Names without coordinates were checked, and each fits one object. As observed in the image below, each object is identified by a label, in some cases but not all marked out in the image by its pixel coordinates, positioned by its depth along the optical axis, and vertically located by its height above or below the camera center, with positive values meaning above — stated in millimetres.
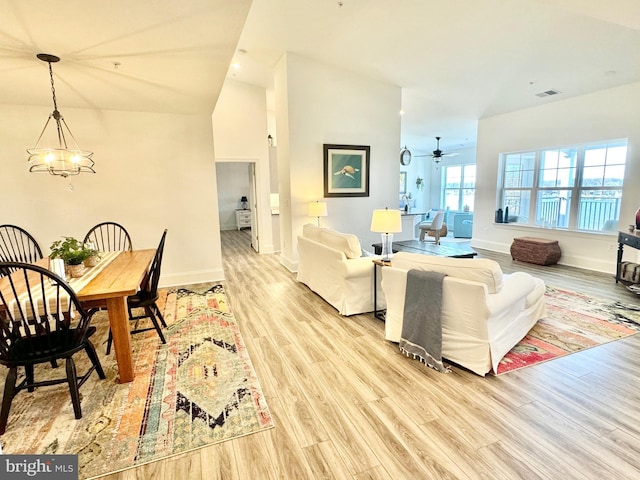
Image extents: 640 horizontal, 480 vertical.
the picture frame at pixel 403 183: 13173 +559
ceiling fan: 9273 +1190
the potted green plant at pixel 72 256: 2672 -469
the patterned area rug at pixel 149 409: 1832 -1404
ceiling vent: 5371 +1734
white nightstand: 11211 -696
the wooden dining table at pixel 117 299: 2303 -720
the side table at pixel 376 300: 3641 -1191
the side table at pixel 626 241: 4062 -613
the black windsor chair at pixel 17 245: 4129 -577
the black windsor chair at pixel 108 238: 4436 -544
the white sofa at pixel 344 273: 3627 -896
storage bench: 5734 -1015
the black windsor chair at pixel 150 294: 2945 -903
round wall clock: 8161 +1033
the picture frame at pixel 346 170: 5625 +485
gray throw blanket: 2545 -1000
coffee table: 4398 -774
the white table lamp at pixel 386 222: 3334 -263
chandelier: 2616 +399
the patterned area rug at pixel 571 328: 2750 -1345
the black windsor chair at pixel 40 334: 1943 -876
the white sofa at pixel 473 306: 2379 -869
